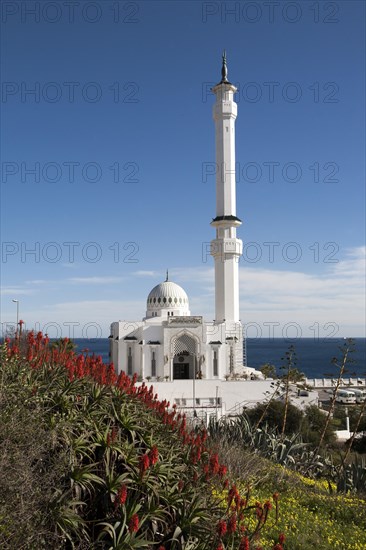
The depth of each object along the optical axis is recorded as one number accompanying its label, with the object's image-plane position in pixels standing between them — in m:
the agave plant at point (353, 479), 10.33
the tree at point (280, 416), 22.52
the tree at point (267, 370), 34.01
